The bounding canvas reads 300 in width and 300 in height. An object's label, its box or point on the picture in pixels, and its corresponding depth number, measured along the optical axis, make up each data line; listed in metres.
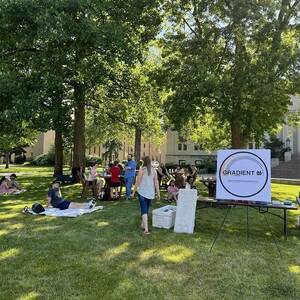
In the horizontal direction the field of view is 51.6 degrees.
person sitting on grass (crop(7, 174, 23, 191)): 13.73
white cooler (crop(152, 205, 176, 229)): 7.46
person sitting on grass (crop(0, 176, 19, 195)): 13.10
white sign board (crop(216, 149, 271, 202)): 6.76
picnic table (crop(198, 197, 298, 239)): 6.69
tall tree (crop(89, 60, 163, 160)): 16.72
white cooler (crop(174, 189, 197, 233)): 7.17
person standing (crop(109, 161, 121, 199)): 11.47
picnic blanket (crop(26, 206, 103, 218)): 8.54
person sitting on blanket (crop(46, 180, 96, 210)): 9.24
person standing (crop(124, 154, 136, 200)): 11.69
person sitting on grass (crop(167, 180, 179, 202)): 11.52
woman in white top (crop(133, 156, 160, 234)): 7.06
